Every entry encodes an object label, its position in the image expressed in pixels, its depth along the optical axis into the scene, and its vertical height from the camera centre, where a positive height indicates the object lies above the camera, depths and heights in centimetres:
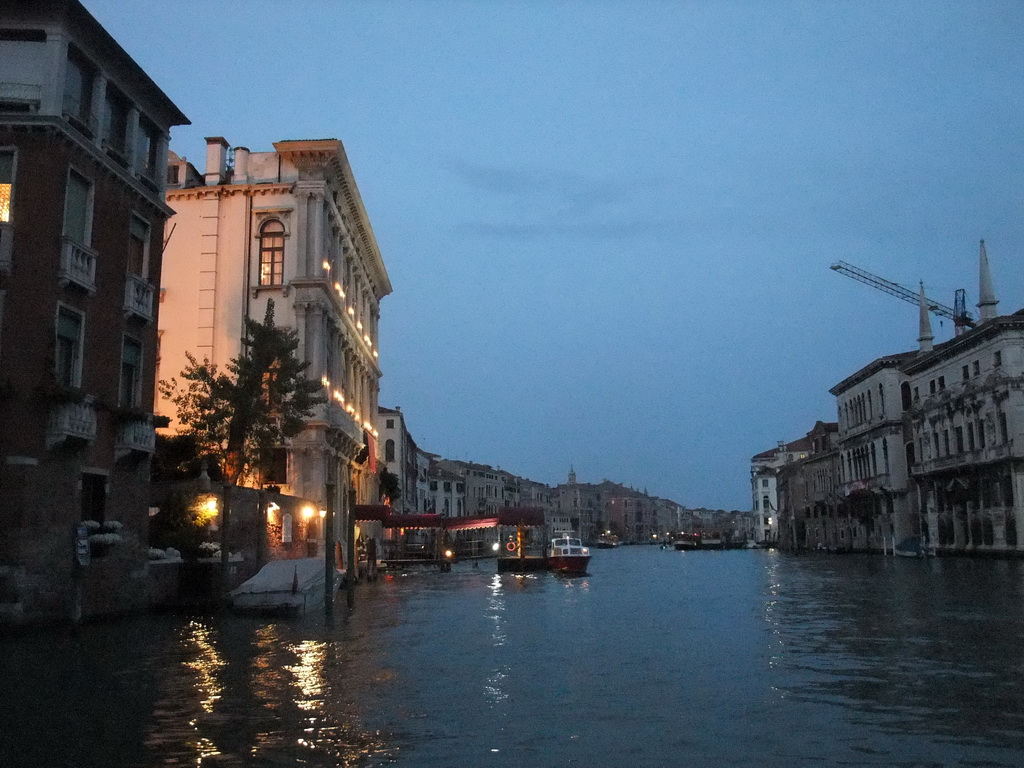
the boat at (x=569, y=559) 4834 -109
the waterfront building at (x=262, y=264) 3750 +1090
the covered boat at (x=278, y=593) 2269 -127
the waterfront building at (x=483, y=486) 11806 +684
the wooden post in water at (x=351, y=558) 2670 -62
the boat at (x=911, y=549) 5959 -86
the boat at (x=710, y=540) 12788 -51
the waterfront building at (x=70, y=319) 1742 +438
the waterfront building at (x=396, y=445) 7725 +764
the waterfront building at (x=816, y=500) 8525 +347
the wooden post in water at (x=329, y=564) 2367 -65
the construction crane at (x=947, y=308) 7819 +2034
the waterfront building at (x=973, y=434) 5156 +596
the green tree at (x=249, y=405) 2989 +428
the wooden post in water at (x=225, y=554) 2372 -36
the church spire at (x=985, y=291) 6078 +1539
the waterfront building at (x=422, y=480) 9781 +595
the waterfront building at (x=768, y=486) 13325 +716
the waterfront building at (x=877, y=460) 6981 +577
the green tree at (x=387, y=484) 5969 +339
